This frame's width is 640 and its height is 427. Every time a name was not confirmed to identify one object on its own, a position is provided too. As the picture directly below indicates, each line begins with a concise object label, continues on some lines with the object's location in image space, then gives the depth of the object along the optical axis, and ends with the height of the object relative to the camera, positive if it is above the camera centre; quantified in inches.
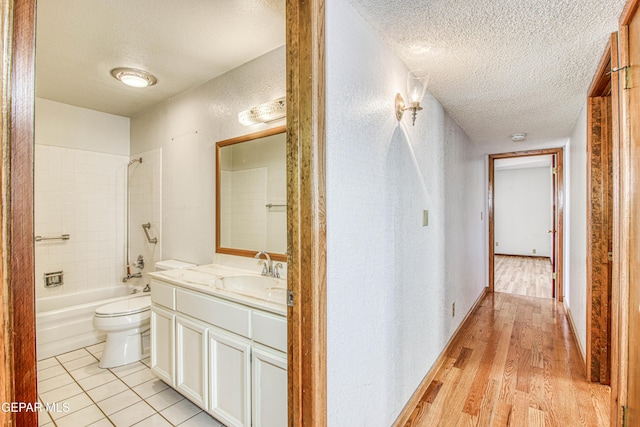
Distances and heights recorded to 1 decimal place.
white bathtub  105.1 -39.5
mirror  83.9 +5.9
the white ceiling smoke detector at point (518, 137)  135.7 +35.1
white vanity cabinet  56.0 -30.1
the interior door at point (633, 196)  46.6 +2.6
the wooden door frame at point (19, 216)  19.7 -0.1
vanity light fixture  79.9 +27.8
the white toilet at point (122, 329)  95.3 -37.6
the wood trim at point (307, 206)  43.9 +1.2
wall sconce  68.9 +27.1
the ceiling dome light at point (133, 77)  95.2 +44.4
